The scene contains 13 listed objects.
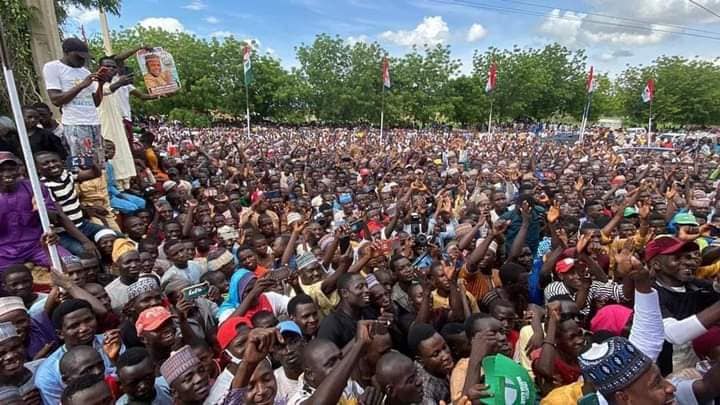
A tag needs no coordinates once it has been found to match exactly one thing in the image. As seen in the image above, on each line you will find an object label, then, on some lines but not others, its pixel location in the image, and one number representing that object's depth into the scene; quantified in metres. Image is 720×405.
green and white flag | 15.62
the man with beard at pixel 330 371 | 2.00
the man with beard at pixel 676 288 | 2.50
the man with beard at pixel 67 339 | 2.43
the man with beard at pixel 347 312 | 2.93
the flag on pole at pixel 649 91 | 22.22
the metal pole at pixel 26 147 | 3.14
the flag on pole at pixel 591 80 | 23.33
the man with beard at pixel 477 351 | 2.24
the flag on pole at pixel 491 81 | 22.03
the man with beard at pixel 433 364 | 2.62
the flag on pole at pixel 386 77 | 20.83
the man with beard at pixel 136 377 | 2.27
